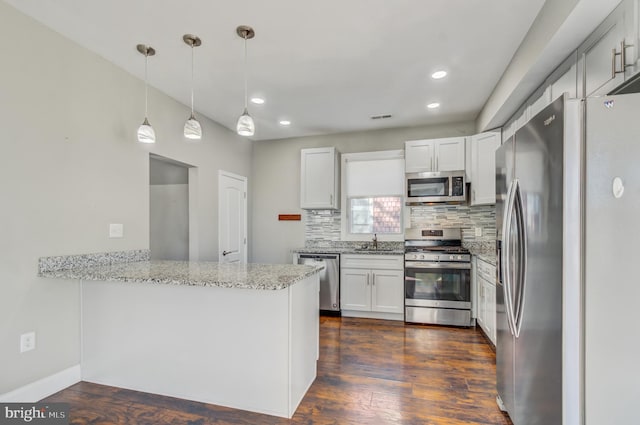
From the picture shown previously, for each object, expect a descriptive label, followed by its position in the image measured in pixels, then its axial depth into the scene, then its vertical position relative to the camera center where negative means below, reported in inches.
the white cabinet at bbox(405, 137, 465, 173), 152.3 +29.5
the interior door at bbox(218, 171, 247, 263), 163.5 -3.5
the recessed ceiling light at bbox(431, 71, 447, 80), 108.2 +50.4
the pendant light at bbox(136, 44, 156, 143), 89.3 +25.2
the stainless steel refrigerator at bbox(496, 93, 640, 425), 46.7 -8.0
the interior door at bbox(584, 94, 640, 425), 46.6 -7.9
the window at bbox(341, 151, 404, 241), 174.1 +9.8
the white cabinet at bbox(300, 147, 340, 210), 172.9 +19.4
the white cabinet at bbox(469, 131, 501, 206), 138.0 +21.3
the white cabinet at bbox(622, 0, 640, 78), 54.7 +33.0
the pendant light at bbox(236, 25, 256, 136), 84.4 +26.7
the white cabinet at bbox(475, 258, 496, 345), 116.8 -36.4
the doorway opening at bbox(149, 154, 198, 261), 172.1 +0.3
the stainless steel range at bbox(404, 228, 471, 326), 143.3 -36.9
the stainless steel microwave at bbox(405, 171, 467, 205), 150.6 +12.3
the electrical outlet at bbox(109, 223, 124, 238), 103.0 -6.4
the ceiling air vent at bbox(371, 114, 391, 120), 151.9 +48.9
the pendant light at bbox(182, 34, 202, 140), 88.2 +26.0
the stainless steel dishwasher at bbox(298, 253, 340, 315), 160.9 -38.8
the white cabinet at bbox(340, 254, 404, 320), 153.4 -39.4
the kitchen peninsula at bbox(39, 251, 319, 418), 76.1 -33.1
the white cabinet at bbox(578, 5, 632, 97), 58.7 +33.0
